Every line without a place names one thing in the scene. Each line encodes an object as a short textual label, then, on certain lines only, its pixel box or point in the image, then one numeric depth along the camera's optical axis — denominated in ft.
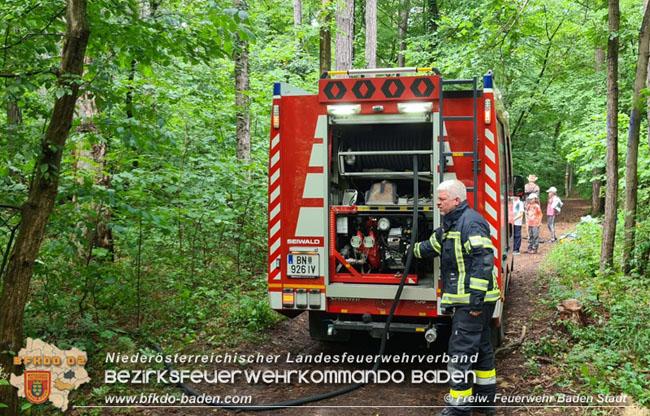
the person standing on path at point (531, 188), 46.71
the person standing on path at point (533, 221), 44.78
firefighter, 14.06
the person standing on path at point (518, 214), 41.65
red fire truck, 16.76
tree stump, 20.37
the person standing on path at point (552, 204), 48.65
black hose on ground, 15.14
